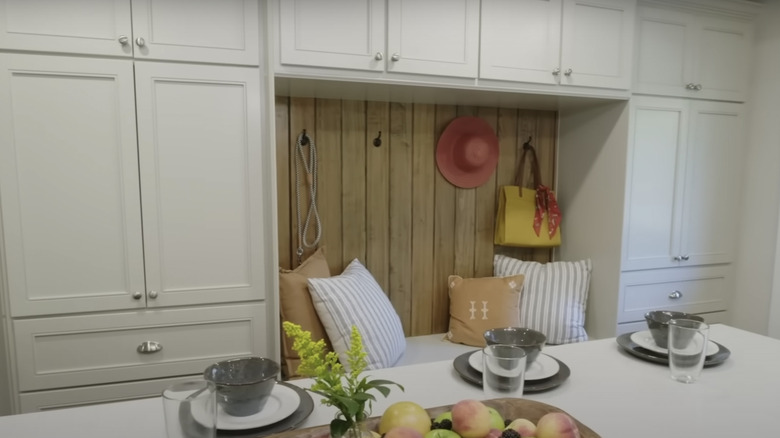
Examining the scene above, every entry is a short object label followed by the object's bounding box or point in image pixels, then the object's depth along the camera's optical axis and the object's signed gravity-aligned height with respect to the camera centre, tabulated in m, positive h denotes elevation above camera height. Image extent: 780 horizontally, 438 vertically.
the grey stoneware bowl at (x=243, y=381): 0.93 -0.43
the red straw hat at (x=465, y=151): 2.41 +0.13
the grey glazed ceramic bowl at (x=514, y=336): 1.31 -0.44
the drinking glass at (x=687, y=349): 1.13 -0.40
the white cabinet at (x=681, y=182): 2.31 -0.02
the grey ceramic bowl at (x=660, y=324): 1.32 -0.41
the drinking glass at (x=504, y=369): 0.96 -0.38
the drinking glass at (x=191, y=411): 0.77 -0.38
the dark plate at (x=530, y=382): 1.11 -0.48
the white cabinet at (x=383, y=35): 1.74 +0.54
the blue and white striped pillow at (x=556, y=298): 2.30 -0.59
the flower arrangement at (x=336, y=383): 0.67 -0.30
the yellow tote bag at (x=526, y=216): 2.49 -0.21
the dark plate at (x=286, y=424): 0.91 -0.48
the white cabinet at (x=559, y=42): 2.00 +0.58
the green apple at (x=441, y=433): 0.73 -0.39
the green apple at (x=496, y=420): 0.78 -0.40
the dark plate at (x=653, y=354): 1.26 -0.47
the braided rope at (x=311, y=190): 2.18 -0.06
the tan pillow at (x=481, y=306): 2.27 -0.62
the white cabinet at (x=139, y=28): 1.52 +0.49
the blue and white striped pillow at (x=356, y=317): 1.86 -0.56
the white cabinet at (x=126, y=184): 1.57 -0.03
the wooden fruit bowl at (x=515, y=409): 0.88 -0.43
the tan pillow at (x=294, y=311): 1.91 -0.54
